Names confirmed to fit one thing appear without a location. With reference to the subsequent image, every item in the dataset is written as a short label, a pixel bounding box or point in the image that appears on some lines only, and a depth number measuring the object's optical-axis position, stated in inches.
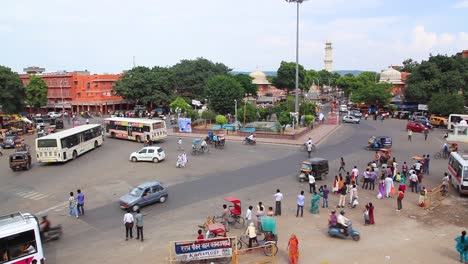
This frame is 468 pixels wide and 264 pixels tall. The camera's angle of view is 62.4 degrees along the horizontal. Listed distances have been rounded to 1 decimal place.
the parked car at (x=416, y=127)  1710.1
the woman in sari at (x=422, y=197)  732.0
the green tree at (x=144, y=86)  2625.5
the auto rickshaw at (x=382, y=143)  1285.7
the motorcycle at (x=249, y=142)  1443.2
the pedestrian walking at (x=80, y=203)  699.4
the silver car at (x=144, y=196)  731.4
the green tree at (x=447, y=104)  1978.3
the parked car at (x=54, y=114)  2548.2
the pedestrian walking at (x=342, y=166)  995.2
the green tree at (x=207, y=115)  1944.6
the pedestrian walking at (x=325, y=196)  735.1
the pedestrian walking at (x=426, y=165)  981.2
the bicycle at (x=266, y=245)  523.1
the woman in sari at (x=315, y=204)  699.4
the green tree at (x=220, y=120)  1824.6
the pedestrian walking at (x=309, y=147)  1210.6
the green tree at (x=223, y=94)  2177.7
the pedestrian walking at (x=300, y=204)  675.6
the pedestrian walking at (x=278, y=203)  690.8
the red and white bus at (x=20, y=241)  445.4
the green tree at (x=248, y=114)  1930.4
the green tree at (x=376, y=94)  2556.6
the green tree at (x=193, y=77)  2893.7
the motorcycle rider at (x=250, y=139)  1439.3
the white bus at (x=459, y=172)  783.1
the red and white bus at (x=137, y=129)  1482.5
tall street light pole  1759.4
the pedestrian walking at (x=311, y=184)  813.6
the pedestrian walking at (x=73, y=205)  701.9
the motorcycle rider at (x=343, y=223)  584.1
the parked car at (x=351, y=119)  2114.9
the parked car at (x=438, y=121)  1908.2
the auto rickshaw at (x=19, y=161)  1078.4
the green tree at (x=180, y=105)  2224.4
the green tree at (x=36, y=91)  2532.0
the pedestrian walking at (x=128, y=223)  590.6
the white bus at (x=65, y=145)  1134.4
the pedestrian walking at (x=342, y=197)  738.8
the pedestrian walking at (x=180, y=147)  1353.6
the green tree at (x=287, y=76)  3531.0
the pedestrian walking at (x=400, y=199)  709.9
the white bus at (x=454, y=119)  1753.7
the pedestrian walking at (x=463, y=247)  504.7
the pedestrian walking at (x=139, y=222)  585.6
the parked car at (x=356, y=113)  2238.6
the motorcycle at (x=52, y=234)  597.3
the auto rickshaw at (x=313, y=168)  916.6
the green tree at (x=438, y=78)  2188.7
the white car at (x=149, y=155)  1145.4
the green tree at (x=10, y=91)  1988.2
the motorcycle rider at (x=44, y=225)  595.3
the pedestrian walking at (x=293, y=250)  491.4
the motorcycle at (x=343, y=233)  582.2
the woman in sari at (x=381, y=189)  796.6
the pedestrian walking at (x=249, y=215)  617.0
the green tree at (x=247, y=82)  3262.8
